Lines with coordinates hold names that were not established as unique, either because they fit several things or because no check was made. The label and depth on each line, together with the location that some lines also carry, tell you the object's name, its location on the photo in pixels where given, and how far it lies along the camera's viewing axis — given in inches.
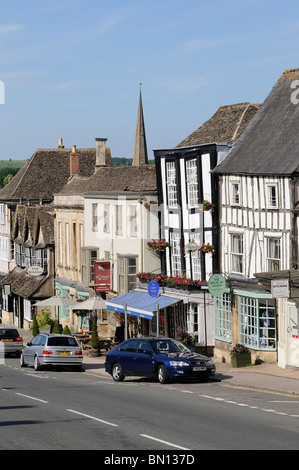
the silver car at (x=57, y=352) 1331.2
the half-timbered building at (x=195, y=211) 1416.1
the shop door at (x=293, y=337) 1163.9
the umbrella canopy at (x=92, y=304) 1718.8
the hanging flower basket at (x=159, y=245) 1569.9
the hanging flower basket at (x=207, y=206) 1398.7
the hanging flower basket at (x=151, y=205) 1608.0
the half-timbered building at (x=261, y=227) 1208.8
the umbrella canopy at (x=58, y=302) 1931.6
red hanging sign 1772.9
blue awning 1444.4
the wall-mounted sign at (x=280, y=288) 1075.9
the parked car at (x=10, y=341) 1684.3
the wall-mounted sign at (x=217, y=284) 1263.5
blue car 1048.2
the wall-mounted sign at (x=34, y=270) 2148.1
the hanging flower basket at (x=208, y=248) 1408.7
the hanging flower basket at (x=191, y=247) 1446.4
